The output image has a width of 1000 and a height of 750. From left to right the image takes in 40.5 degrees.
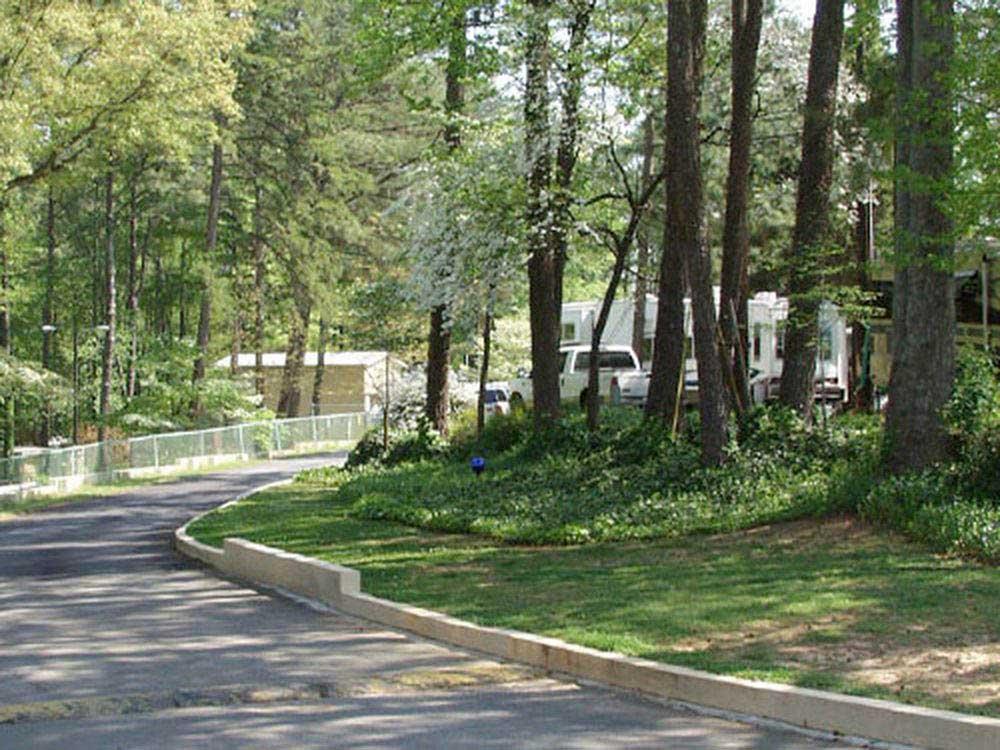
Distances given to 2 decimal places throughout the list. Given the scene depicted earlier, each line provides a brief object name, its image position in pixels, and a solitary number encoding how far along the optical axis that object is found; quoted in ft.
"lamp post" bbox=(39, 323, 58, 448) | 171.12
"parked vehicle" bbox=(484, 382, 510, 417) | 140.87
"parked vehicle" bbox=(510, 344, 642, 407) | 121.08
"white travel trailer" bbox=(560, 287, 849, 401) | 108.99
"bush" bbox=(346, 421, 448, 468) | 92.68
